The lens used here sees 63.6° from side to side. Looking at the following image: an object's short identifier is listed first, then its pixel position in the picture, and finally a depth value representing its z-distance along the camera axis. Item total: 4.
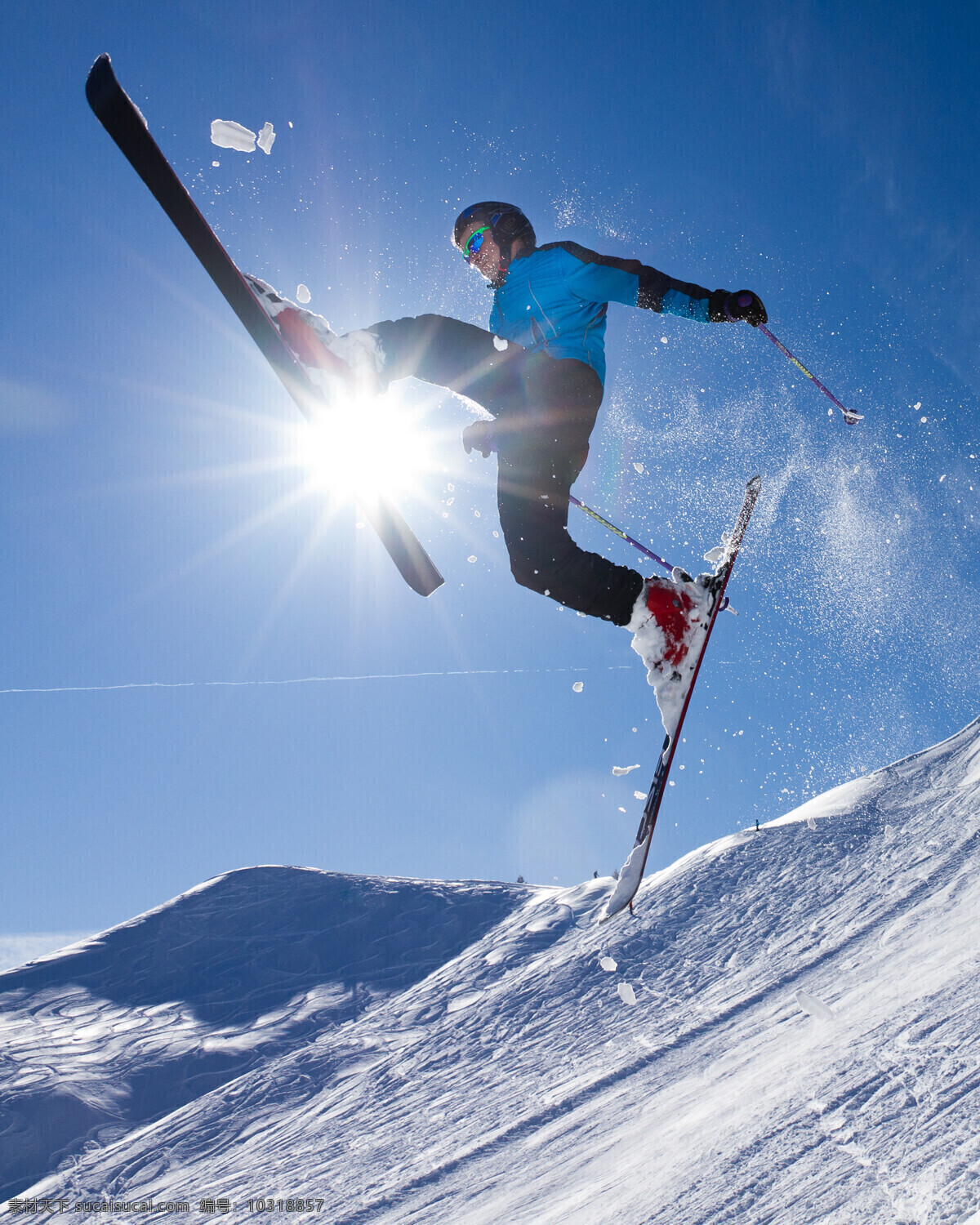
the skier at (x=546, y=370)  3.46
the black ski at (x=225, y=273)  3.49
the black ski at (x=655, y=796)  3.89
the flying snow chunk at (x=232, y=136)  3.51
